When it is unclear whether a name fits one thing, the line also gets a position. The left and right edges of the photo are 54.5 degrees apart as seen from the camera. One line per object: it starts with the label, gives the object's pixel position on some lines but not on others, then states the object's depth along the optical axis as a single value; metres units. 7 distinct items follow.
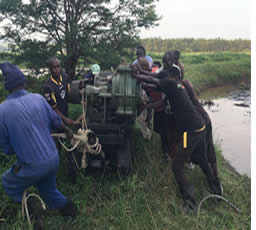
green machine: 3.43
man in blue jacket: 2.31
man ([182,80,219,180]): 3.77
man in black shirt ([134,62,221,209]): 3.30
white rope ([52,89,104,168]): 3.07
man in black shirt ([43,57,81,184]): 3.78
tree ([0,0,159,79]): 5.61
